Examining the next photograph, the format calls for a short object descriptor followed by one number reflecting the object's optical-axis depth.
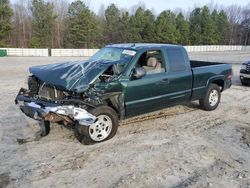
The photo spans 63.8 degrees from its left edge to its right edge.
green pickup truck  3.64
